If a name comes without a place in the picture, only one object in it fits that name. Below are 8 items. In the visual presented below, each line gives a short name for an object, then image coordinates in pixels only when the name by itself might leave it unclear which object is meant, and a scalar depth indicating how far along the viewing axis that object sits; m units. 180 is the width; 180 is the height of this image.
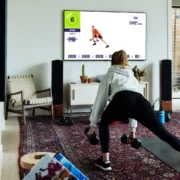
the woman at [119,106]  2.75
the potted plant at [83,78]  6.04
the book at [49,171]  1.72
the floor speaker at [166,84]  6.32
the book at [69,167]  1.84
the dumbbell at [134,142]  3.20
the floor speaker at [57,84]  5.83
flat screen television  6.13
